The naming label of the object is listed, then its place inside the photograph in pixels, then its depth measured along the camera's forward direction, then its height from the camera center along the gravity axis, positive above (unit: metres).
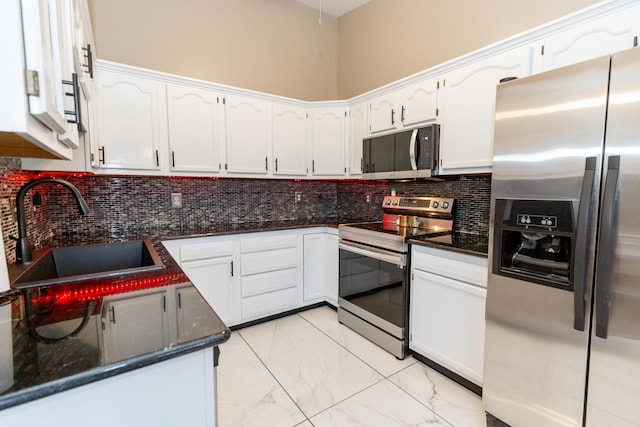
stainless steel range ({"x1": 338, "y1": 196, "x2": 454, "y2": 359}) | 2.14 -0.60
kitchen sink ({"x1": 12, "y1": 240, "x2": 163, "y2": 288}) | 1.34 -0.40
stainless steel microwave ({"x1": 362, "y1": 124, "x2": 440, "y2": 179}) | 2.20 +0.30
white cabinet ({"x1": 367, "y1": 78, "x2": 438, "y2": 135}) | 2.22 +0.70
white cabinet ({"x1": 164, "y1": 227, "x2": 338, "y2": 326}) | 2.43 -0.72
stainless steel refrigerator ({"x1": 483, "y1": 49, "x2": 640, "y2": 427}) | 1.07 -0.25
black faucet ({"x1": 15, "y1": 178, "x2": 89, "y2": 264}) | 1.26 -0.13
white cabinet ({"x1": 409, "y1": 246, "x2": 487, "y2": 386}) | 1.73 -0.76
